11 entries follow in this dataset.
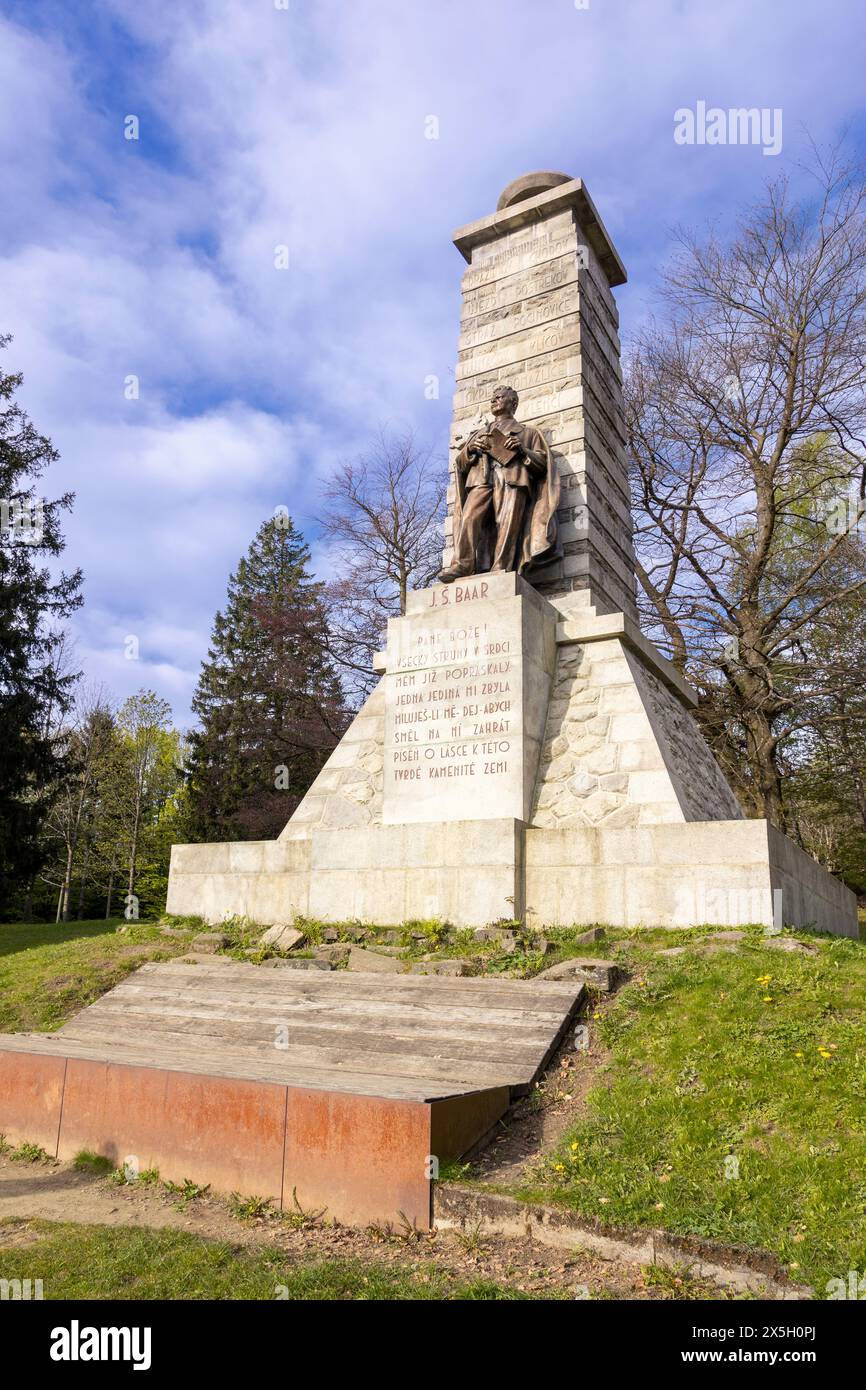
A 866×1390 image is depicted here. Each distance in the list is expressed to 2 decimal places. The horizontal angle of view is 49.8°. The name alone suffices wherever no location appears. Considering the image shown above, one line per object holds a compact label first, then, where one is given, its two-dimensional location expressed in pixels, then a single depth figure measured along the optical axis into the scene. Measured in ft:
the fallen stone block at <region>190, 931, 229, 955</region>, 28.32
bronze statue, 34.58
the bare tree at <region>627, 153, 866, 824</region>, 58.49
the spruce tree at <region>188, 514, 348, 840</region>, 83.05
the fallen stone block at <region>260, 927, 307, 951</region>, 27.09
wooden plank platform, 14.60
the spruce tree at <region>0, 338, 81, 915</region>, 67.15
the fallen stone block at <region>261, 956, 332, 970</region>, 24.88
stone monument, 25.94
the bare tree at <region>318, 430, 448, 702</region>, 81.00
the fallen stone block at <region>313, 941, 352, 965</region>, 25.59
